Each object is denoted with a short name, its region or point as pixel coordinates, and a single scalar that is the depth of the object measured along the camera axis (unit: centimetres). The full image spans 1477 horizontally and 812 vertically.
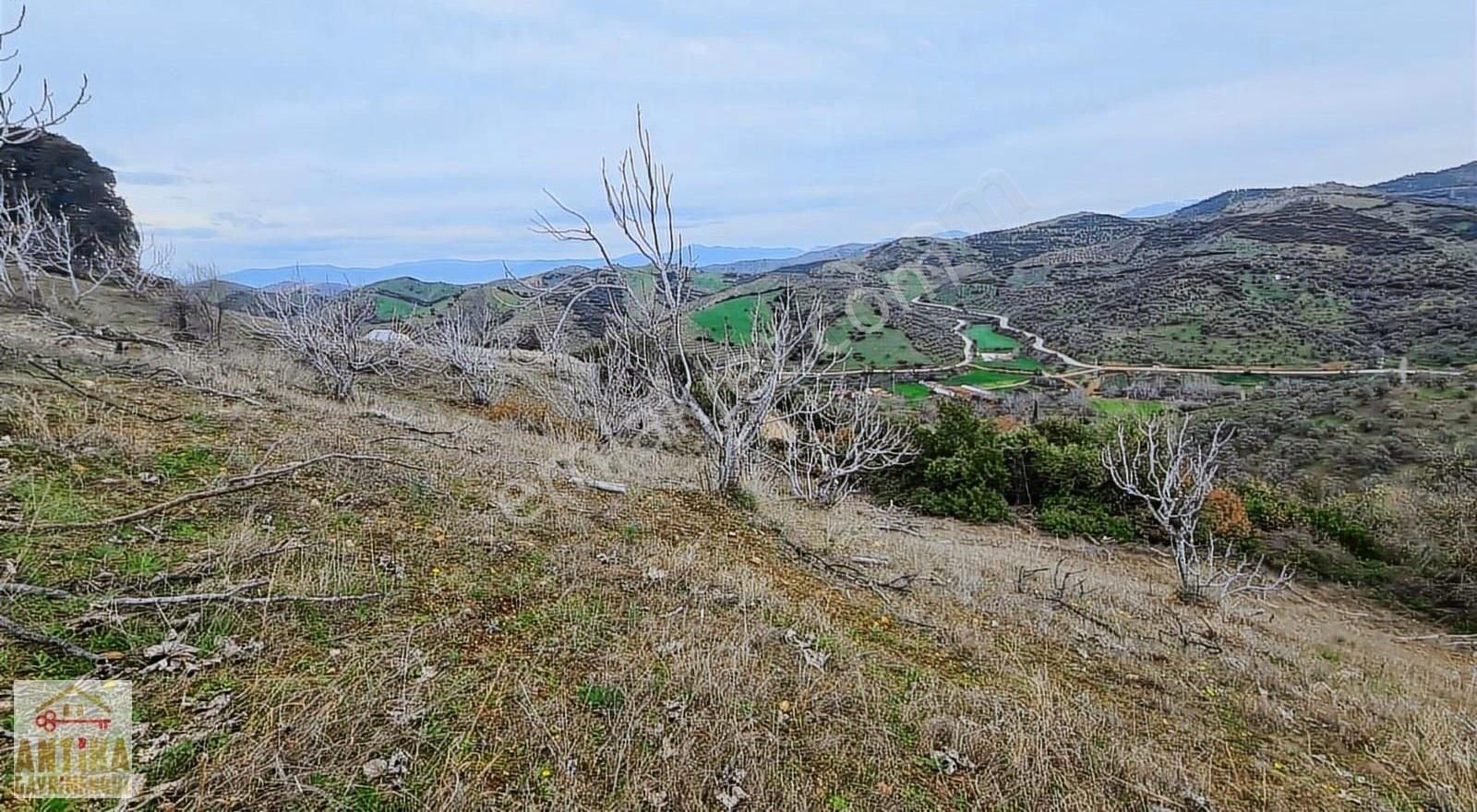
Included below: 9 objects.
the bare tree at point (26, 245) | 1295
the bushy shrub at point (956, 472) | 1209
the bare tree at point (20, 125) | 302
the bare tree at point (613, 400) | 1115
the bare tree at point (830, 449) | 934
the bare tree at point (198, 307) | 1622
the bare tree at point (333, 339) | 1139
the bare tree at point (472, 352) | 1434
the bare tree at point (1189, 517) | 718
